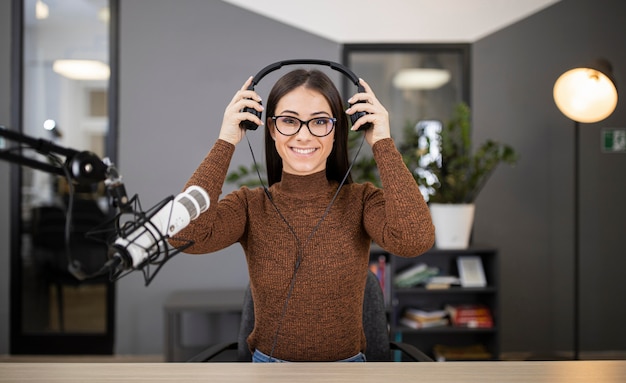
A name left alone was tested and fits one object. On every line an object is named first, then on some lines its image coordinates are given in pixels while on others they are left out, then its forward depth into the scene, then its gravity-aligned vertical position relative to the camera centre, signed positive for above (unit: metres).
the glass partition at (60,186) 3.60 +0.00
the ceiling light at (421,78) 3.70 +0.79
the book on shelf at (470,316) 3.20 -0.77
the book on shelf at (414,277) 3.17 -0.52
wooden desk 0.97 -0.35
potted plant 3.10 +0.10
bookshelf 3.15 -0.70
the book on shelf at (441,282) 3.14 -0.55
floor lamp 2.87 +0.55
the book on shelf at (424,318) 3.16 -0.78
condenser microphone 0.69 -0.06
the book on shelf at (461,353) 3.23 -1.00
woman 1.28 -0.09
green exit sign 3.64 +0.36
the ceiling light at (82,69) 3.64 +0.82
